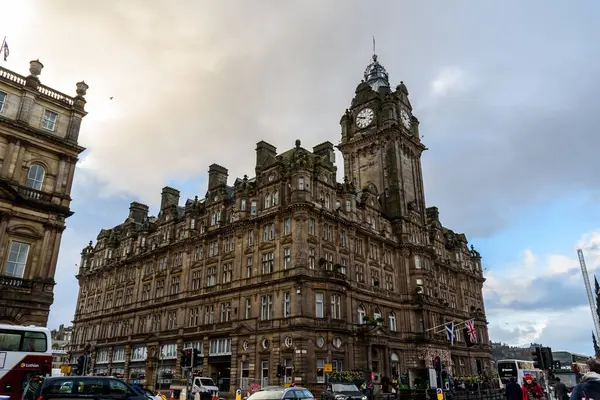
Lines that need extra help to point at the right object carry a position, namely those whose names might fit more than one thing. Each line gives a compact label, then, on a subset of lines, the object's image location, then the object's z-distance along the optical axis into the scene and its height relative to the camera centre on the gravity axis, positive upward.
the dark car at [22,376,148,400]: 13.66 -0.62
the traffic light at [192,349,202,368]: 21.90 +0.48
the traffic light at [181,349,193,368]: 21.91 +0.44
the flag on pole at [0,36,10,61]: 33.32 +23.28
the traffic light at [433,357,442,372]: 24.08 +0.19
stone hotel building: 40.84 +10.32
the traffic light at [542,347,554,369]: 19.19 +0.42
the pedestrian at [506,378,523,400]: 16.11 -0.83
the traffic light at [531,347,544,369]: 19.30 +0.43
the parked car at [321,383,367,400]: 28.21 -1.53
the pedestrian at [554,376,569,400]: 19.97 -1.01
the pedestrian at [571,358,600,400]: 6.31 -0.27
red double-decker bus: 19.19 +0.52
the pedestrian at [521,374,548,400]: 25.89 -1.33
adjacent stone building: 29.12 +12.44
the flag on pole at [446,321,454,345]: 41.17 +3.06
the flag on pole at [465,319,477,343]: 38.19 +3.04
